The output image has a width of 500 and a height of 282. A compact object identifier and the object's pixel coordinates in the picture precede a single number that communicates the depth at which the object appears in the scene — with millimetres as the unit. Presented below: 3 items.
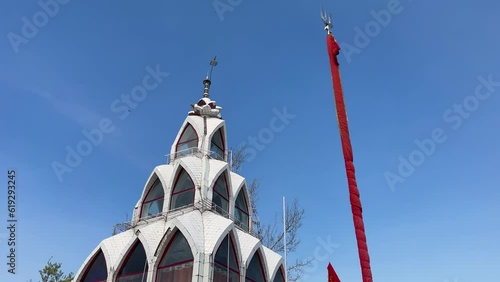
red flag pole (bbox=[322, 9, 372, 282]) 12414
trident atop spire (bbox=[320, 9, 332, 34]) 16312
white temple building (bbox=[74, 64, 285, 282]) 18406
